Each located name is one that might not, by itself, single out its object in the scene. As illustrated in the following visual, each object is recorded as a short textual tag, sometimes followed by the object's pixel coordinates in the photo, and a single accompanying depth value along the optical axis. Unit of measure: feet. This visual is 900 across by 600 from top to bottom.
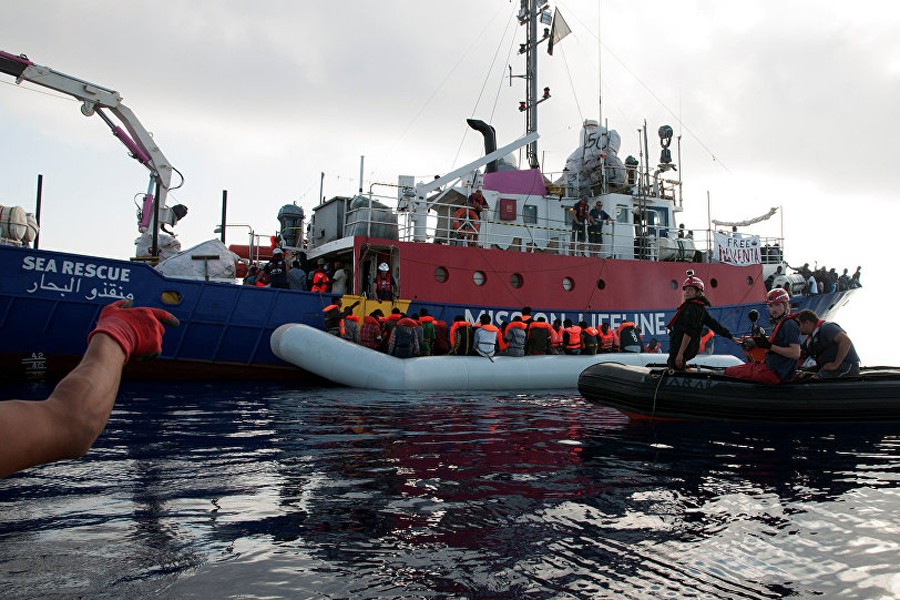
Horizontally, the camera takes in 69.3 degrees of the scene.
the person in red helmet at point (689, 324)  26.18
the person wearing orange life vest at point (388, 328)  44.73
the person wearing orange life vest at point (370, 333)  44.91
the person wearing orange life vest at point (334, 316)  46.03
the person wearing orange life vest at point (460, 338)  45.88
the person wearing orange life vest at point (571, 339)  48.21
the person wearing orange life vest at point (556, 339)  48.06
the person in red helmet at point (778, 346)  24.49
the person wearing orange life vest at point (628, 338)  52.54
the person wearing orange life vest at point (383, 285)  48.85
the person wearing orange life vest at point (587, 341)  48.75
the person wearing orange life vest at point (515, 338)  45.93
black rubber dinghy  24.71
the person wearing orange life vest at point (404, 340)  43.34
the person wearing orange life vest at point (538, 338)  47.24
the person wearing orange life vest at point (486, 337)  44.83
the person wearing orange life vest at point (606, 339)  51.06
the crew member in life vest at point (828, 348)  25.55
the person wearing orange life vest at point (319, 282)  48.93
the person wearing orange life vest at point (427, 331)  45.39
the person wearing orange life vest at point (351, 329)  44.70
